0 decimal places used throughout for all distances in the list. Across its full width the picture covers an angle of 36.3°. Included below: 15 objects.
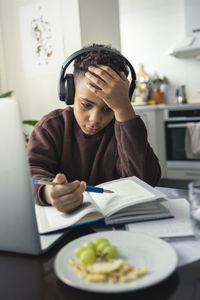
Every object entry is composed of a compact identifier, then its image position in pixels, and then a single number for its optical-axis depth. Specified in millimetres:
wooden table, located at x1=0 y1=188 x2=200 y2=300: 420
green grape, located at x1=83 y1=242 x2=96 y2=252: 484
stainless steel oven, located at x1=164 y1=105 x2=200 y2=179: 3266
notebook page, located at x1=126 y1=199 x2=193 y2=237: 592
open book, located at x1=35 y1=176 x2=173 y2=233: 655
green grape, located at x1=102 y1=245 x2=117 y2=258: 475
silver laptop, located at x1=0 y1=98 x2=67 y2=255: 511
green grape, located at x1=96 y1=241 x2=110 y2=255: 482
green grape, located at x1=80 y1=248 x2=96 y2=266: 450
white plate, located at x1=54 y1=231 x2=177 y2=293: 400
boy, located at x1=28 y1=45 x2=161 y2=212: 941
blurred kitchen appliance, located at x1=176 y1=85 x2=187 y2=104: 3726
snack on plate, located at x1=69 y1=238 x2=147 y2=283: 418
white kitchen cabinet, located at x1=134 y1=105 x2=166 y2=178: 3381
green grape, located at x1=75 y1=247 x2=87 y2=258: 475
